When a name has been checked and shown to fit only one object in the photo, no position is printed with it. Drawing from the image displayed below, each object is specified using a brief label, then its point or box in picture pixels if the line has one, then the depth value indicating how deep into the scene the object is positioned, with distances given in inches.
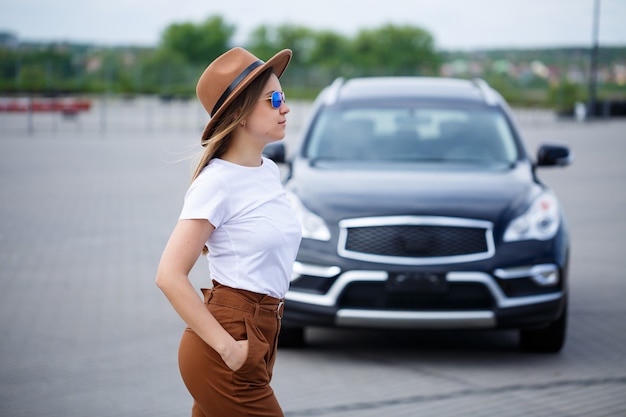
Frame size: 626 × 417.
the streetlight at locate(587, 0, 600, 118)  1964.8
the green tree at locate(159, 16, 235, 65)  5477.4
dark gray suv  223.1
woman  101.7
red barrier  1660.9
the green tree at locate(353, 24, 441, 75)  5728.3
